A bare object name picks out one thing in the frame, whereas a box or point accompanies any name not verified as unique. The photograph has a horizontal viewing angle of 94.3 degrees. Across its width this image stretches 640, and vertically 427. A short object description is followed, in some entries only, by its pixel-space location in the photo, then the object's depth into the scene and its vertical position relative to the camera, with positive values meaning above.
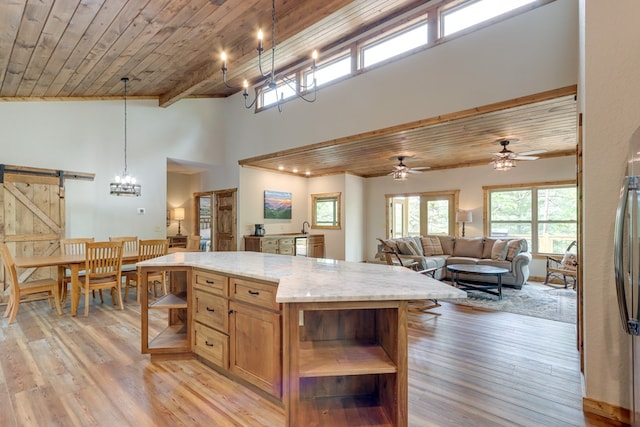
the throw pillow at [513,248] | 5.74 -0.68
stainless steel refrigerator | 1.45 -0.23
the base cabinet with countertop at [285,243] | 6.90 -0.78
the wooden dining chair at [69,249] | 4.19 -0.59
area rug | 3.97 -1.36
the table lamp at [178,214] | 8.17 -0.06
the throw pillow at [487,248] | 6.17 -0.73
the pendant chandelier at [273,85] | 2.48 +2.21
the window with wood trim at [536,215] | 6.13 -0.05
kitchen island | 1.48 -0.76
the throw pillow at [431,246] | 6.59 -0.75
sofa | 5.50 -0.84
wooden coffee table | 4.74 -0.97
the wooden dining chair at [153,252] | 4.34 -0.62
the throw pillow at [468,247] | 6.30 -0.75
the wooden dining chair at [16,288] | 3.47 -0.95
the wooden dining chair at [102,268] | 3.81 -0.75
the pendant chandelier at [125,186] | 4.86 +0.43
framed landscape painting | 7.64 +0.20
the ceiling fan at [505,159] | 4.66 +0.86
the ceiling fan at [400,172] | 5.77 +0.79
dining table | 3.61 -0.64
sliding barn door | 4.41 -0.06
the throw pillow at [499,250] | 5.86 -0.75
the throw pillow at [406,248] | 6.14 -0.74
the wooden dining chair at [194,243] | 5.14 -0.56
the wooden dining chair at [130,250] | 4.57 -0.65
